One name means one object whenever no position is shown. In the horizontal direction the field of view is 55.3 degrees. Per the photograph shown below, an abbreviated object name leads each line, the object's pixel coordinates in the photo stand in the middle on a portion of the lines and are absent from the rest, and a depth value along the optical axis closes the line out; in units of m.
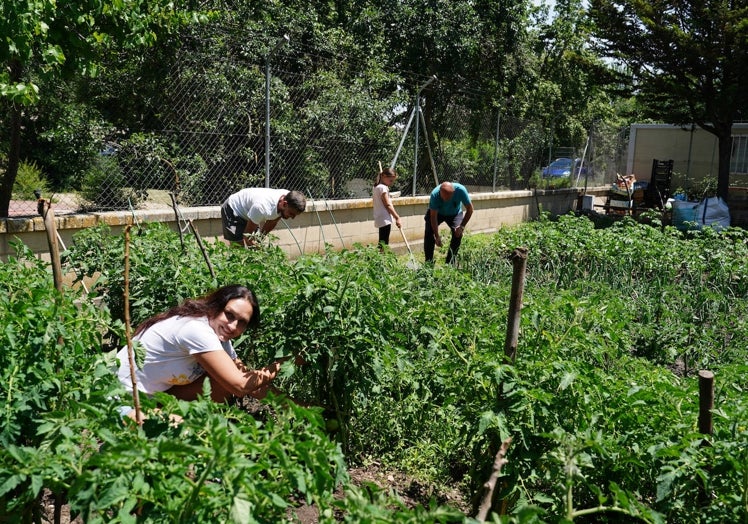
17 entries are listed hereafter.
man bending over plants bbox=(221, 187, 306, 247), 5.95
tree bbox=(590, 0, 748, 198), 14.38
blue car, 15.81
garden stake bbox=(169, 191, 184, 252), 4.57
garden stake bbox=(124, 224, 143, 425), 2.27
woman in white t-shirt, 3.13
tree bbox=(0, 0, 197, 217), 4.79
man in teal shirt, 8.22
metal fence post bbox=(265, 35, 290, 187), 7.98
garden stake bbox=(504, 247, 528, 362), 2.79
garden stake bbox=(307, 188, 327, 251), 8.55
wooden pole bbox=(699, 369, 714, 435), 2.35
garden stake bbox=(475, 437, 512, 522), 1.70
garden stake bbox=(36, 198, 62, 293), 2.93
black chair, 16.75
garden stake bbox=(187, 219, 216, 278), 3.99
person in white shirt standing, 8.20
